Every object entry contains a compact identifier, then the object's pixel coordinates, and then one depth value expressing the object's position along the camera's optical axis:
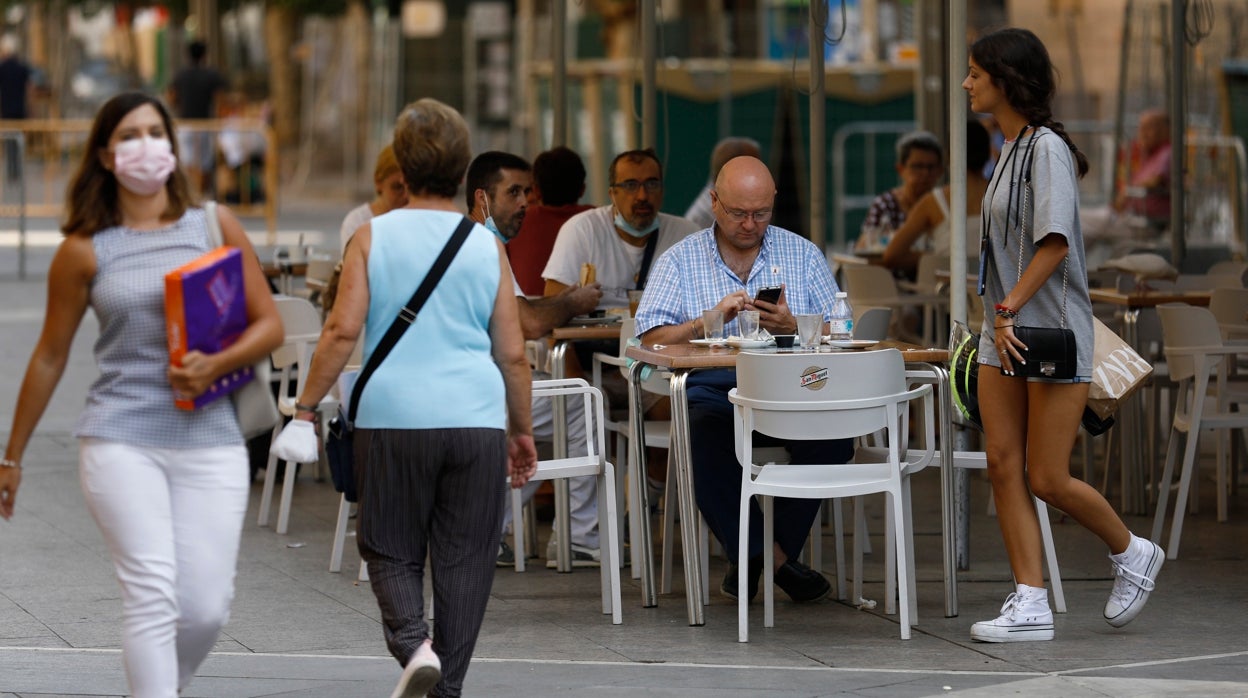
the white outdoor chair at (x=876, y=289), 19.47
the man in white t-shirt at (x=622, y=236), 15.55
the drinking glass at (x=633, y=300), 14.59
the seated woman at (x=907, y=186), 22.31
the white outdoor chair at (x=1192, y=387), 14.11
